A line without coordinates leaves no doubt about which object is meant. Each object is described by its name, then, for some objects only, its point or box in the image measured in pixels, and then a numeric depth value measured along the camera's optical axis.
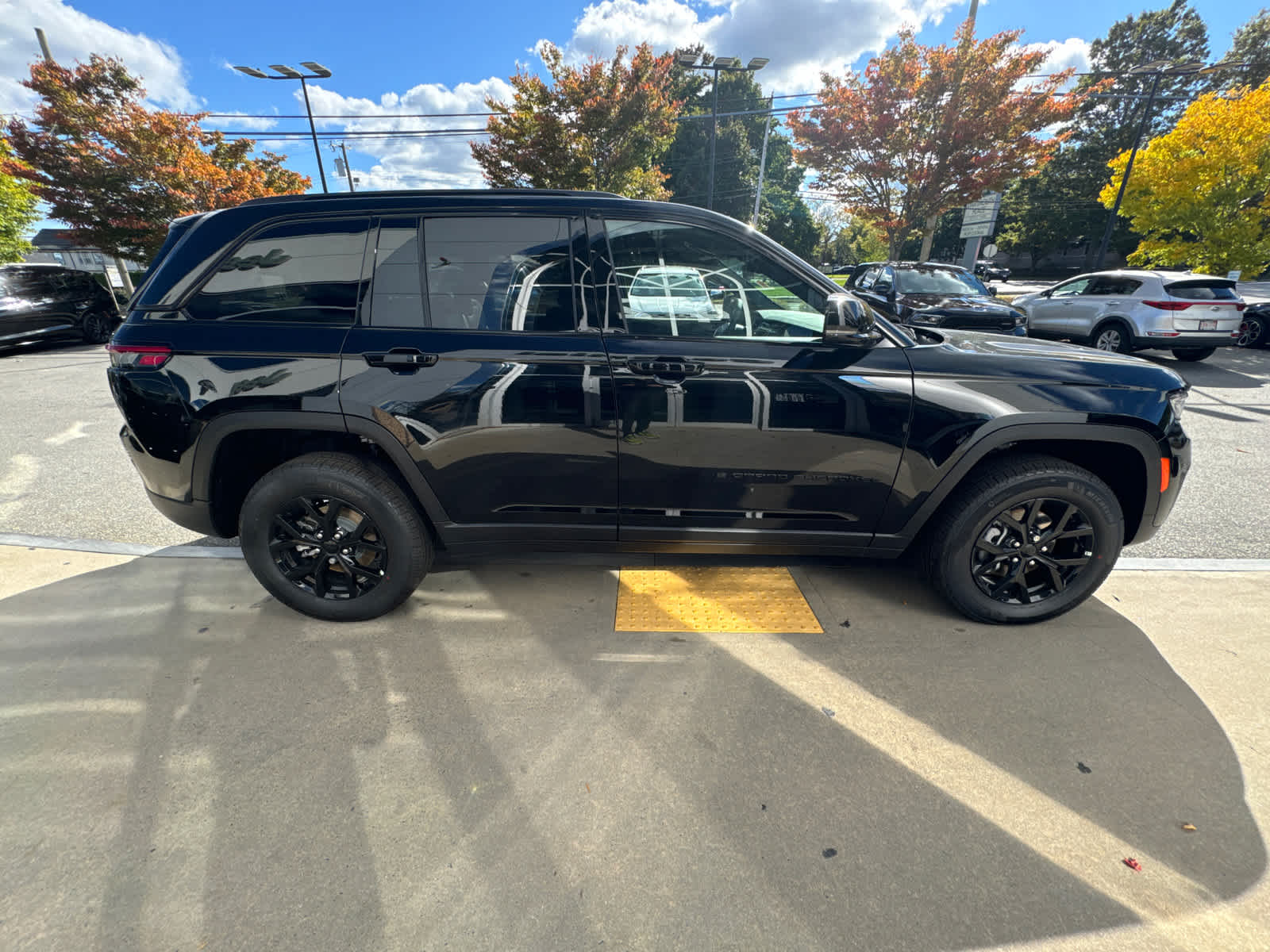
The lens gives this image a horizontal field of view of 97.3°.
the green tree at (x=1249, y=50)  35.78
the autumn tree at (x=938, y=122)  13.52
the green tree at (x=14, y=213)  14.60
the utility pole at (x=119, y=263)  14.95
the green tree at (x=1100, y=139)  38.59
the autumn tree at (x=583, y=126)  14.64
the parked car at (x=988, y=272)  31.19
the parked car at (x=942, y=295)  8.79
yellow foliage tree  11.46
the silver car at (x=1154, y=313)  8.56
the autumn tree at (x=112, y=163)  12.45
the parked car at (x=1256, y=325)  10.59
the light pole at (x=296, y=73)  16.66
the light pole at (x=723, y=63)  14.54
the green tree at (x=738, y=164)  39.84
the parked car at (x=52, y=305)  9.83
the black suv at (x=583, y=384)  2.26
